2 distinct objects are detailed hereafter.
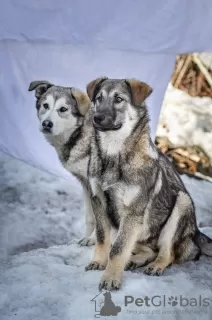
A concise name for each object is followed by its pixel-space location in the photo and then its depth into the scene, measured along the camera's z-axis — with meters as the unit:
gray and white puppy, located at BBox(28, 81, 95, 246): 3.73
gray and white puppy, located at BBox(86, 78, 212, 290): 3.59
